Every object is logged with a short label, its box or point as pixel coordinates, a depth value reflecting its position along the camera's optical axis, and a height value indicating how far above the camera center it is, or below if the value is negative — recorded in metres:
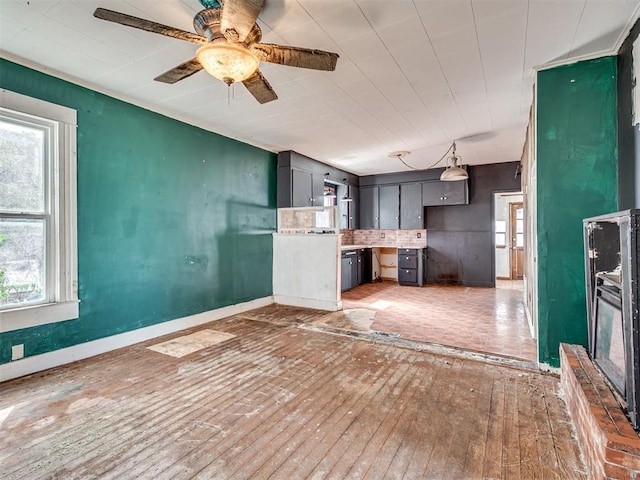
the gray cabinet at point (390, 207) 7.77 +0.80
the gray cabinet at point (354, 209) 8.05 +0.78
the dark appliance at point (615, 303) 1.38 -0.35
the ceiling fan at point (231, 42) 1.71 +1.20
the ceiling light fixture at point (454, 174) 5.10 +1.06
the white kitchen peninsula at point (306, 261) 5.14 -0.35
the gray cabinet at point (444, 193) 7.07 +1.04
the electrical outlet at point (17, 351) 2.69 -0.94
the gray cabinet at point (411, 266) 7.32 -0.64
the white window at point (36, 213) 2.72 +0.27
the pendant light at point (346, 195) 7.38 +1.09
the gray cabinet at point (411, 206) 7.51 +0.79
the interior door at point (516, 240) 8.37 -0.05
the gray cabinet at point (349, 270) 6.59 -0.65
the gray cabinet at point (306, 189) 5.68 +0.98
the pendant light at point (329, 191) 7.64 +1.18
